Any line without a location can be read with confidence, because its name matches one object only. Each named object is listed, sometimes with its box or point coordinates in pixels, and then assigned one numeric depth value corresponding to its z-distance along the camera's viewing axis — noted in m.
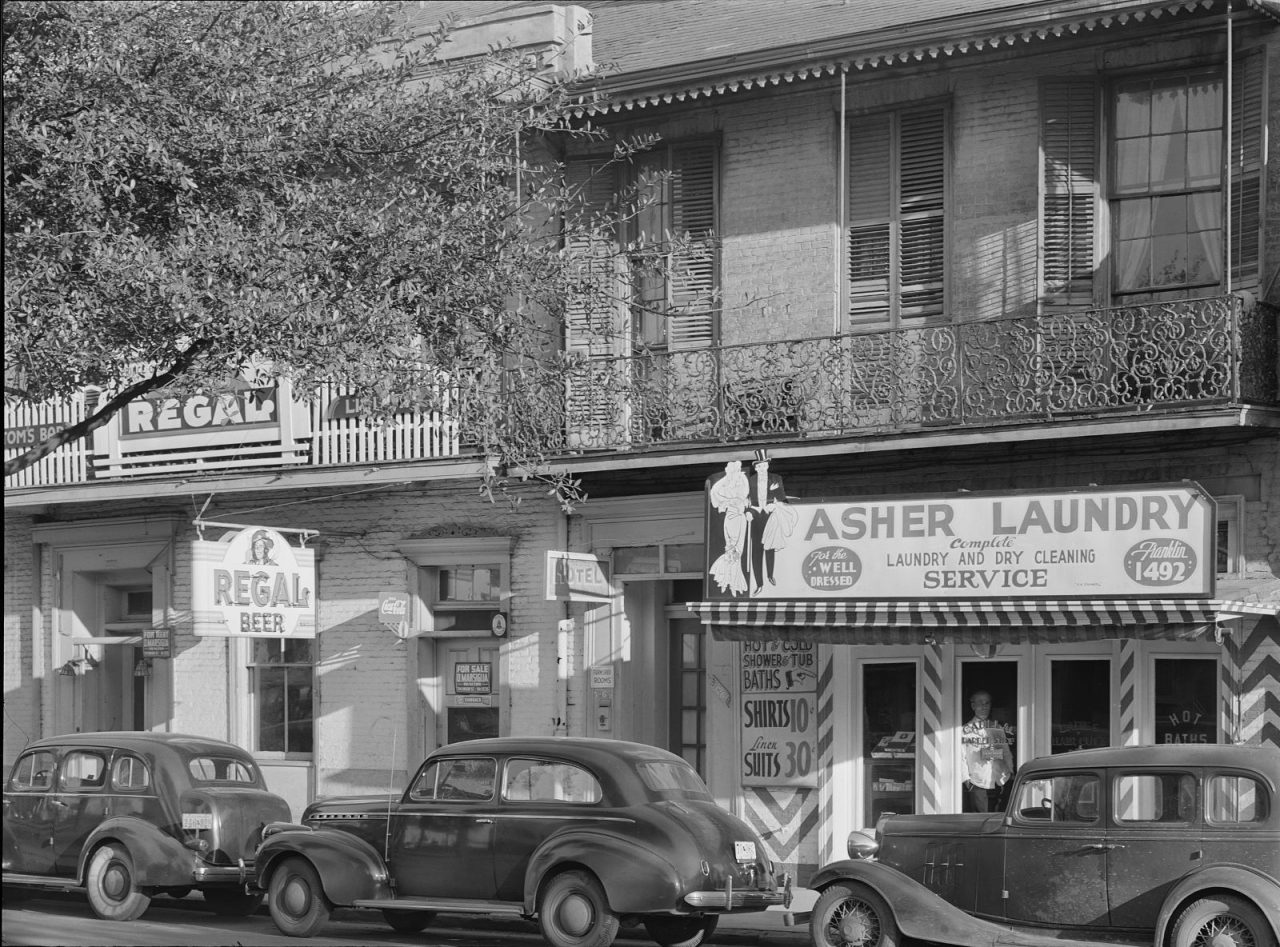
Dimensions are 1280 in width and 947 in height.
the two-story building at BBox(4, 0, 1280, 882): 15.21
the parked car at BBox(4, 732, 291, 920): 14.95
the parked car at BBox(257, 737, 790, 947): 12.59
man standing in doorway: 16.20
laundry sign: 14.40
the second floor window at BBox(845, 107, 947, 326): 17.36
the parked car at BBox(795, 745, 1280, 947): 10.89
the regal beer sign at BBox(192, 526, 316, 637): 17.98
